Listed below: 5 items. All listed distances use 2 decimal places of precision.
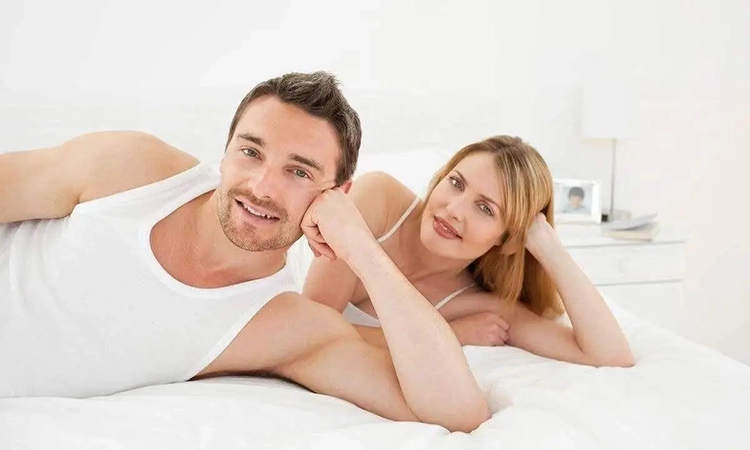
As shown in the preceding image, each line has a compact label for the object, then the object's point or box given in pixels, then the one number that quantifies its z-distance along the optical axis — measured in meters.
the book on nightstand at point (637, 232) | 3.07
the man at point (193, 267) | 1.48
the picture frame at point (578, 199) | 3.36
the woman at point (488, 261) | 1.95
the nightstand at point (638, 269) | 3.07
